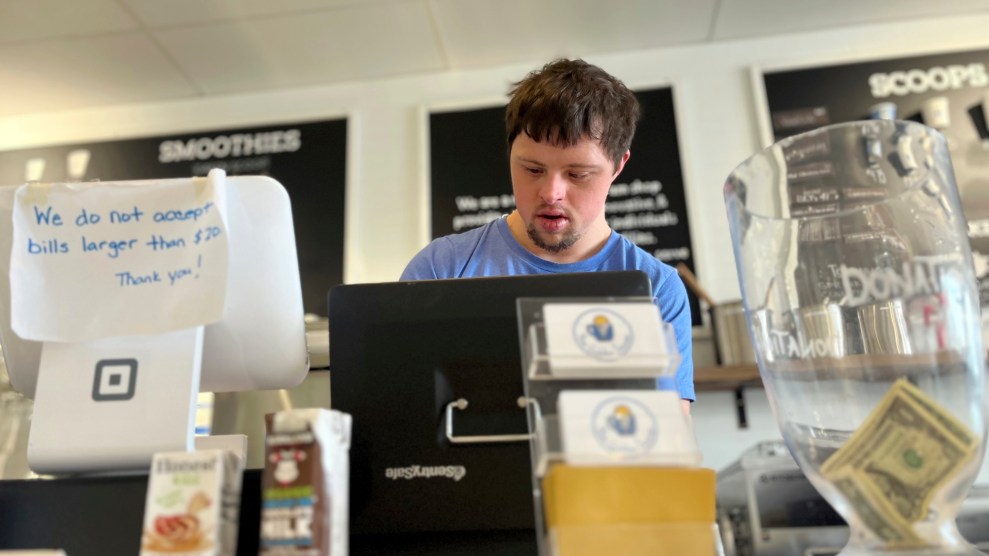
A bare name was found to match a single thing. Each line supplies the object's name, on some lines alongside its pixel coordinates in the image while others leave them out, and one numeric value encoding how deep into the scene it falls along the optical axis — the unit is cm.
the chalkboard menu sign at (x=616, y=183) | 247
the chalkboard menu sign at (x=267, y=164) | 260
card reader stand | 71
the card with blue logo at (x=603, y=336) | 56
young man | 126
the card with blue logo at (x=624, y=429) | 52
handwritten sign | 72
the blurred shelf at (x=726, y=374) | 205
